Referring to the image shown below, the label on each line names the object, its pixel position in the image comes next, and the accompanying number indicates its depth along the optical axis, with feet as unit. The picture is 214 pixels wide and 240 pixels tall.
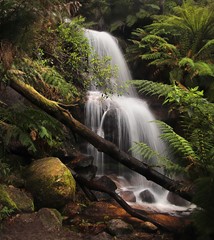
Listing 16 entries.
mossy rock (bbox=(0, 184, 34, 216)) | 11.36
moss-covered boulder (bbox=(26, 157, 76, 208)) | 13.20
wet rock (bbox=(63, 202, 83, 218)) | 13.56
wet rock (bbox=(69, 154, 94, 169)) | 18.43
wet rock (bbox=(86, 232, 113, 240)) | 11.49
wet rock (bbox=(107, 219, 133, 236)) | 12.09
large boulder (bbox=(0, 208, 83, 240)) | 10.49
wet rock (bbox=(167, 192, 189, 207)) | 19.49
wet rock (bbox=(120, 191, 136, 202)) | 18.89
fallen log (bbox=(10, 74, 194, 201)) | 13.66
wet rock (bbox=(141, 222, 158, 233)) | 12.62
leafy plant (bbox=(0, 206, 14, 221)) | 10.75
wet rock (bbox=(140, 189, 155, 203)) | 19.86
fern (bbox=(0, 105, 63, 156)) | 11.77
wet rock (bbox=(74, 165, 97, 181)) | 17.79
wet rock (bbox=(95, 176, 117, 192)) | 18.16
